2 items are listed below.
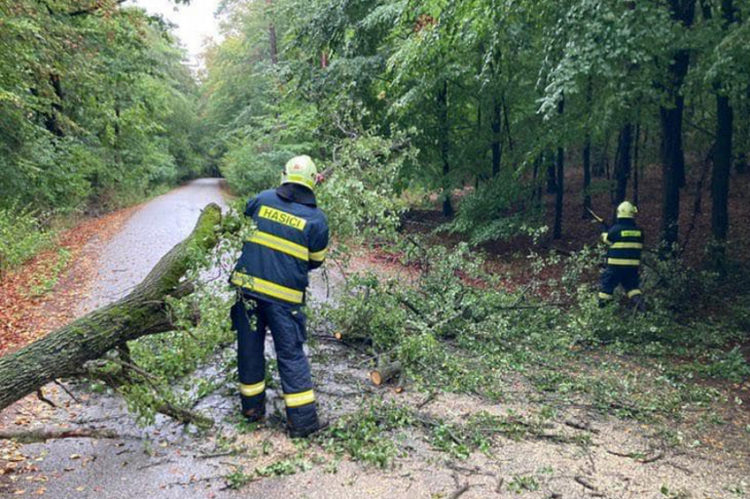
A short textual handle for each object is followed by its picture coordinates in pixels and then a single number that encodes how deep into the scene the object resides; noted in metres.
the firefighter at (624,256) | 7.97
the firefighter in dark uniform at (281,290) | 3.90
